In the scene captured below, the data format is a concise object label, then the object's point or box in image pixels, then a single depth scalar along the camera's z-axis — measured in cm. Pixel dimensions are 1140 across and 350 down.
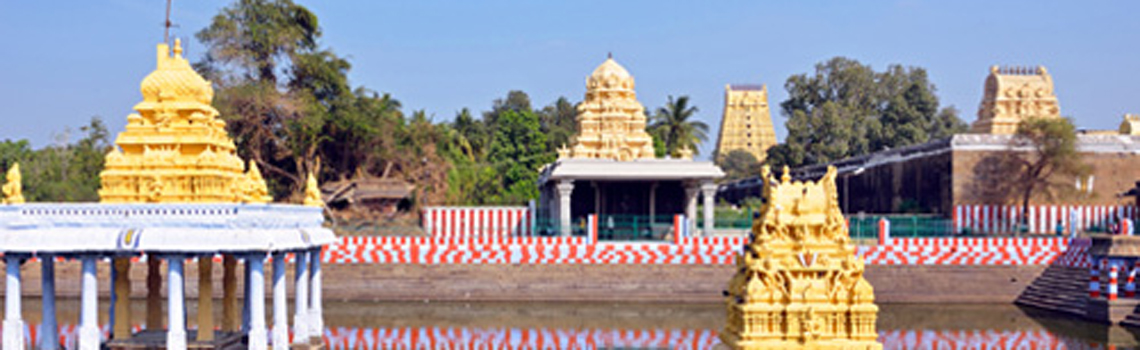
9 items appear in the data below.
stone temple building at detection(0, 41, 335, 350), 1471
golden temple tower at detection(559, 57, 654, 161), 3743
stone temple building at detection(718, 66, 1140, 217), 3703
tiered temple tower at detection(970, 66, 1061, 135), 4059
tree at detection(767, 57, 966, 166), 5184
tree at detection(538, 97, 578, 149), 6174
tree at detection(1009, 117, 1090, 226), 3634
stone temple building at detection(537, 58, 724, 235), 3694
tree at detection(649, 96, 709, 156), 5241
